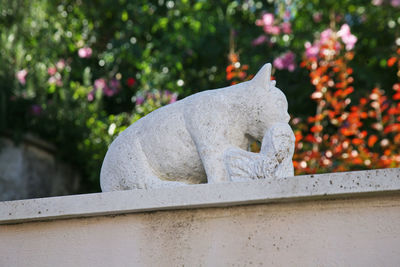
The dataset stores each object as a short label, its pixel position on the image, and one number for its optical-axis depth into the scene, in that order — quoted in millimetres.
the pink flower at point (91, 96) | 11914
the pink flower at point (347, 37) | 10336
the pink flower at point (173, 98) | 10420
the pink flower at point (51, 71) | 11883
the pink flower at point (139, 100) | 10961
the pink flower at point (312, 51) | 10453
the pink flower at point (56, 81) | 11838
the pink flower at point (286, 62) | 11609
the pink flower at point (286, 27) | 12094
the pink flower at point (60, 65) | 12177
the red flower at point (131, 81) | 12359
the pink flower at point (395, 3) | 12047
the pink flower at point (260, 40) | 12281
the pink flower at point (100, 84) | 11939
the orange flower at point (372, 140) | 9570
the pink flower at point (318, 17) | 13322
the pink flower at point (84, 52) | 12648
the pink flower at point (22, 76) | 11492
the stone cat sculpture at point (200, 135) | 4898
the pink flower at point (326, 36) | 10398
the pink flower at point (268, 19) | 11664
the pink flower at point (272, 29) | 11837
